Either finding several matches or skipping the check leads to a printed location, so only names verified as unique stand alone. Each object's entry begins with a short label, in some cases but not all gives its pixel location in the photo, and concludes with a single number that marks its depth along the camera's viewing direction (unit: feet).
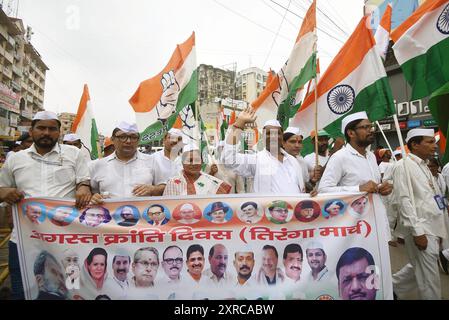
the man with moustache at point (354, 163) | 10.38
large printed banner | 8.56
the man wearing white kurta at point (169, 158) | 11.44
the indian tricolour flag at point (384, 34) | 13.04
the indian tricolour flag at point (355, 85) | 11.37
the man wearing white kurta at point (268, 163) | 10.77
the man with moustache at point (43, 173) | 9.09
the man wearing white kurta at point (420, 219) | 10.23
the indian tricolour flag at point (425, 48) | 10.53
